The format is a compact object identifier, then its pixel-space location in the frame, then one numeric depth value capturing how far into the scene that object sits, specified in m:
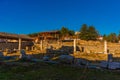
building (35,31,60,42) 24.30
